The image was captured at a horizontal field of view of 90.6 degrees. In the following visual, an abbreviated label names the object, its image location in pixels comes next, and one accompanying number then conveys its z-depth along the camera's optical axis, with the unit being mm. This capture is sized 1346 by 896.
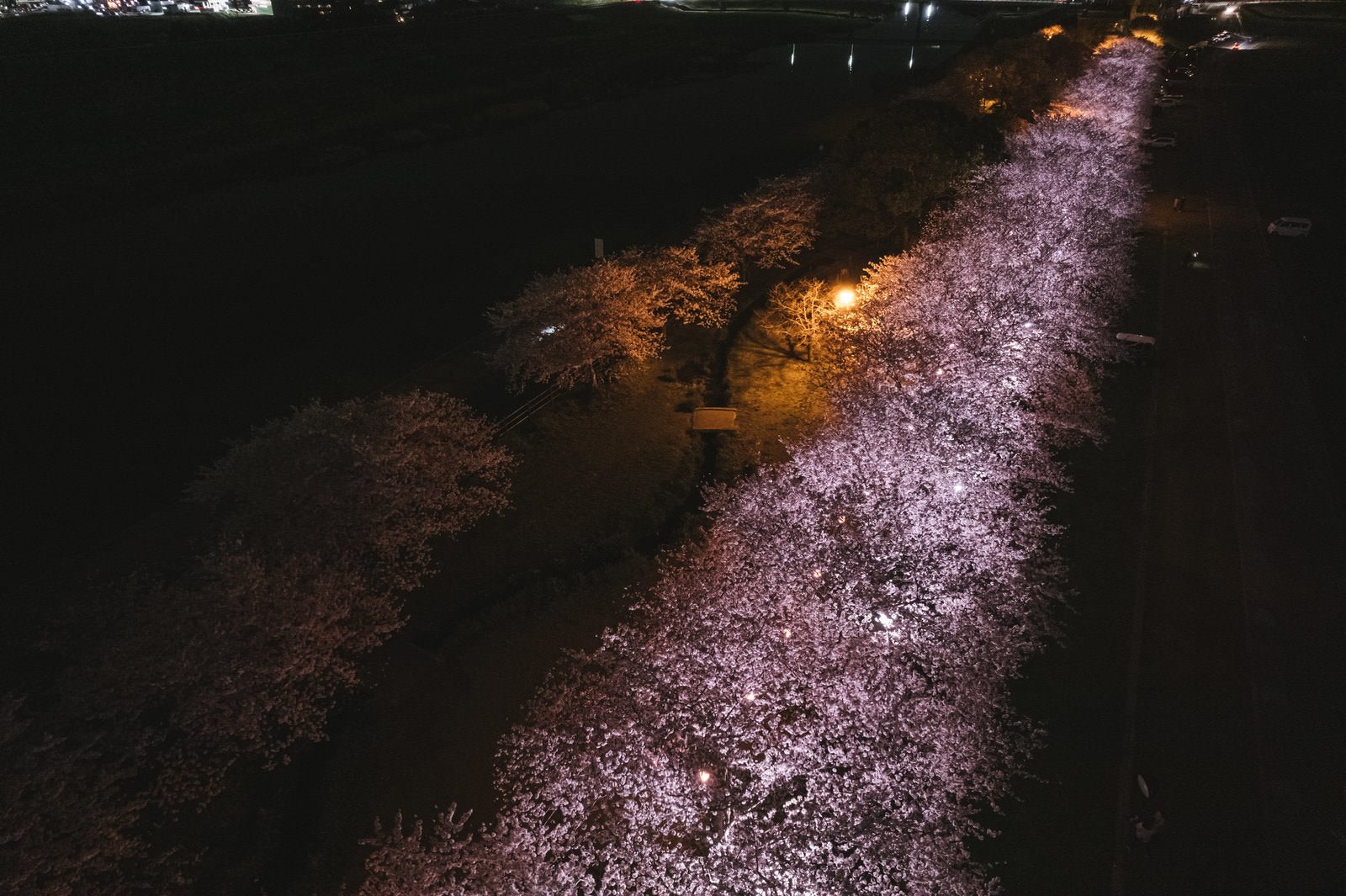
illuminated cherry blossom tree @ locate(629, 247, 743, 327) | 28109
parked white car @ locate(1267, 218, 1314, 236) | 38719
